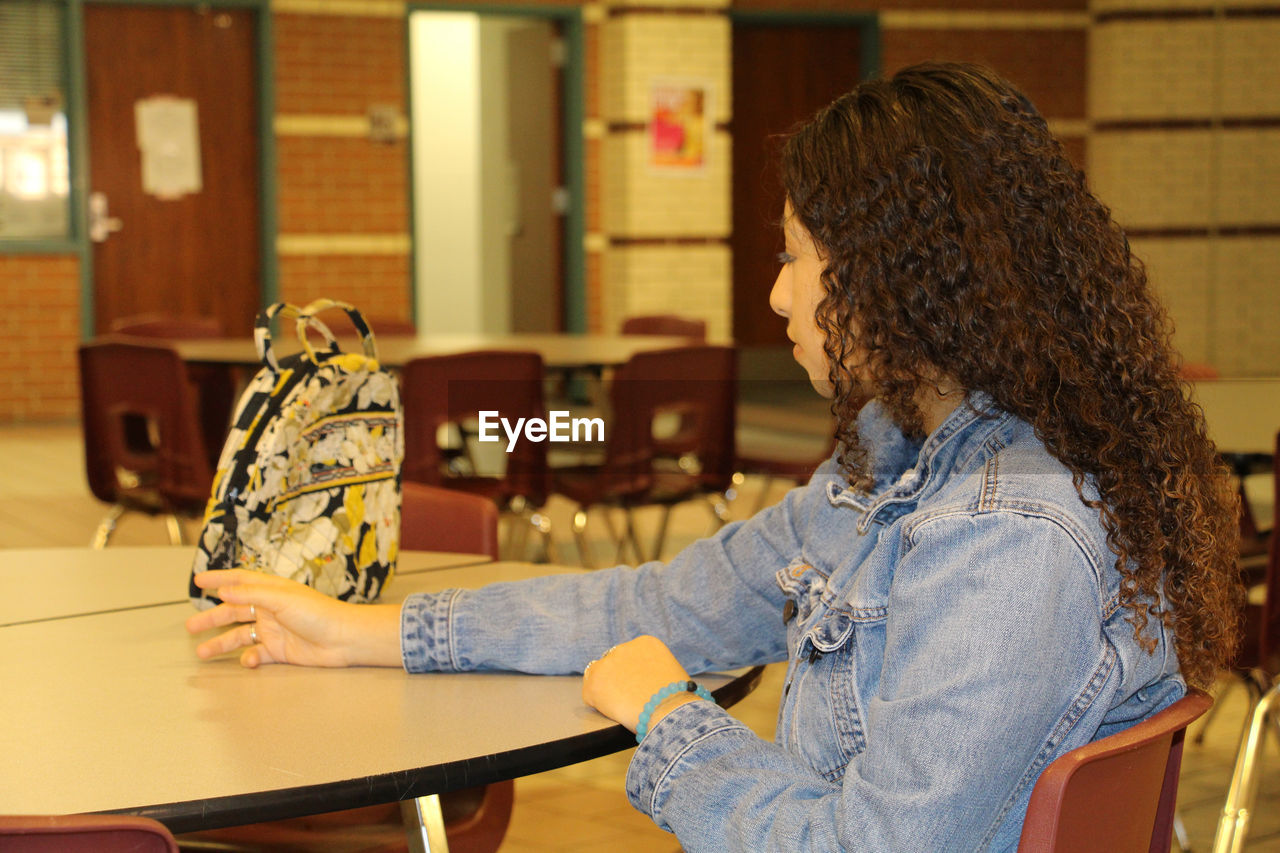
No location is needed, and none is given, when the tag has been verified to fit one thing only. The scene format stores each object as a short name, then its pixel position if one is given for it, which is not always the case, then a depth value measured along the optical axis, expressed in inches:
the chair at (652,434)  150.3
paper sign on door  319.0
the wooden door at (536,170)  350.3
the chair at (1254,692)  77.1
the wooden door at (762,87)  368.5
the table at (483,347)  161.3
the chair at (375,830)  63.4
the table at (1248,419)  109.5
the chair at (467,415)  135.0
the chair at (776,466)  165.9
